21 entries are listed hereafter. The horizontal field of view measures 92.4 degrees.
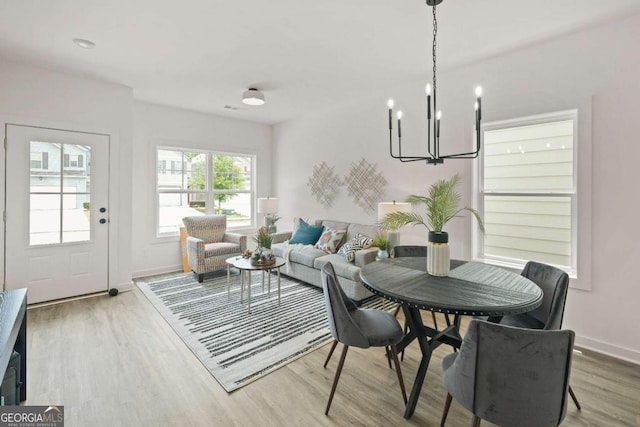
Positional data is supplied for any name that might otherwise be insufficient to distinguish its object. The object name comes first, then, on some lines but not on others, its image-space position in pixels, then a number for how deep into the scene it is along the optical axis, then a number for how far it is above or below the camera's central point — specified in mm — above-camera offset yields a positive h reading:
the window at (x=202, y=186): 5156 +465
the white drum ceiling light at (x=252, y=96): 4059 +1546
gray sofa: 3611 -617
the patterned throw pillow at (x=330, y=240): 4330 -392
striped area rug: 2396 -1107
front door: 3391 -17
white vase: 2055 -302
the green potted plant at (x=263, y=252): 3533 -463
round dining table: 1571 -444
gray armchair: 4445 -490
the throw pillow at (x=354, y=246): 3848 -416
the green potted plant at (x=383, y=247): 3727 -416
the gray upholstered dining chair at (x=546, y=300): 1813 -534
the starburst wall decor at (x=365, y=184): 4393 +434
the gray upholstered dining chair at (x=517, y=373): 1196 -638
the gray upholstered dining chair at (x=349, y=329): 1819 -723
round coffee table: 3399 -608
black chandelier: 1765 +665
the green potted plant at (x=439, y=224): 2053 -72
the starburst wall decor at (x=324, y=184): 5055 +498
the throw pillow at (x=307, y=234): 4727 -336
